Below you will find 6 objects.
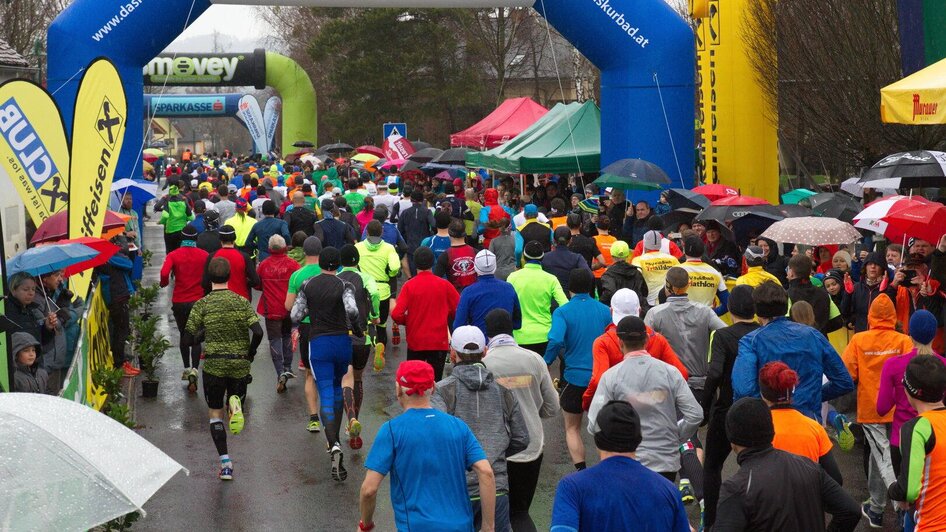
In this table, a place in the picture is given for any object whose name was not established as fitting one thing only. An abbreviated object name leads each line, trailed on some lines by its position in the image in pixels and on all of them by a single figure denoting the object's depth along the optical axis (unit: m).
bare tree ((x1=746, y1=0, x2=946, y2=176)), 17.77
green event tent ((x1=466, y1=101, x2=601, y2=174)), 19.83
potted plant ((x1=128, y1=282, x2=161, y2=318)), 14.01
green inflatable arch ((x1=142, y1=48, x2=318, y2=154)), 44.50
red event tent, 25.95
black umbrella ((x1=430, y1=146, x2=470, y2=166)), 26.95
